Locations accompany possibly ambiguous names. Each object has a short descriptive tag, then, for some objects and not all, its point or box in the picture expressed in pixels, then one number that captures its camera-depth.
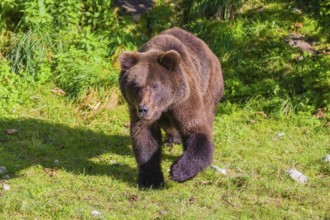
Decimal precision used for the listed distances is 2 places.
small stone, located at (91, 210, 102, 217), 12.17
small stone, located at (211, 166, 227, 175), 14.76
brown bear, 13.02
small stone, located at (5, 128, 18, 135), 17.87
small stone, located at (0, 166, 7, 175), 15.13
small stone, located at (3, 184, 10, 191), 13.74
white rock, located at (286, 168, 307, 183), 14.10
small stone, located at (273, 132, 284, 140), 17.56
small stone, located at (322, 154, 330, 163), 15.26
